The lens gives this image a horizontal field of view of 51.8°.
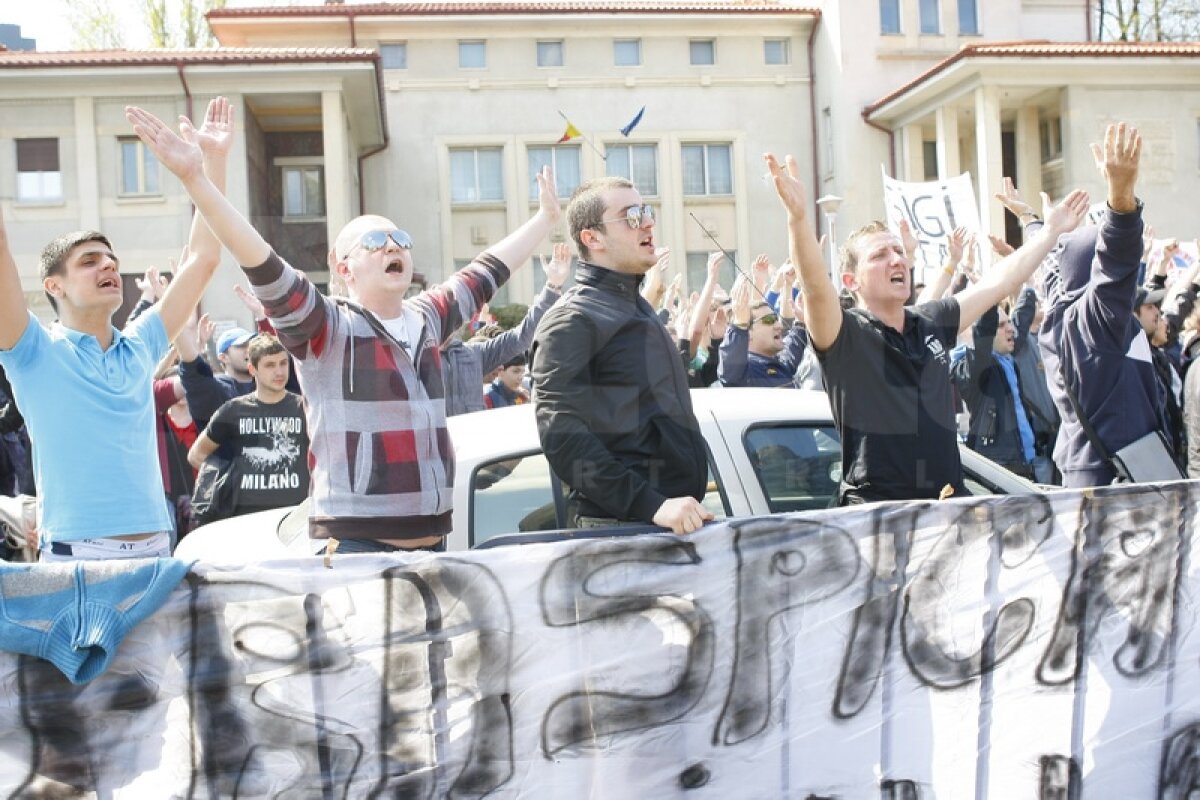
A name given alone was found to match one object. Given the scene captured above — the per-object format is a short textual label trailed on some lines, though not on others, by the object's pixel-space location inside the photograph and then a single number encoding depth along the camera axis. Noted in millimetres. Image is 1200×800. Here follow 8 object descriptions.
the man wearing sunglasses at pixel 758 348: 8172
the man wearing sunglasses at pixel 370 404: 3641
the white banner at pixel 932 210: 14922
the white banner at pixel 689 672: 3145
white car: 4234
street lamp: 15958
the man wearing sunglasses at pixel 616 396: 3400
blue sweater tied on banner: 3049
